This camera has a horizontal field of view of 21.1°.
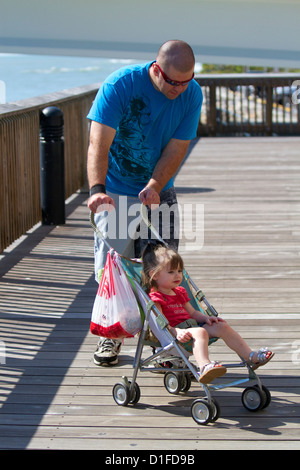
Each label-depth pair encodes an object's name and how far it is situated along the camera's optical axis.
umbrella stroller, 3.72
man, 3.96
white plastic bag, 3.94
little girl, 3.88
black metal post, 8.32
